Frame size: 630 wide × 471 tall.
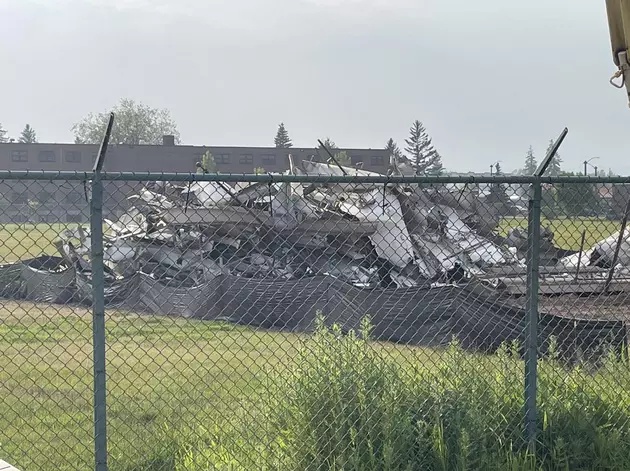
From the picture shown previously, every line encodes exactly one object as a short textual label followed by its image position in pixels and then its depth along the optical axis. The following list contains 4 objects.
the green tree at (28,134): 113.28
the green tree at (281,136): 96.89
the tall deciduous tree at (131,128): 84.31
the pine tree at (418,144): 90.31
